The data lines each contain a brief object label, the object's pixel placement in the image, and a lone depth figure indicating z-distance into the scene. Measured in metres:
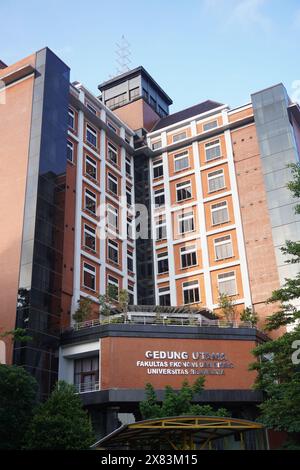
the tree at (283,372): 24.00
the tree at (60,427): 21.98
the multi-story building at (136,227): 33.72
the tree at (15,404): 25.25
